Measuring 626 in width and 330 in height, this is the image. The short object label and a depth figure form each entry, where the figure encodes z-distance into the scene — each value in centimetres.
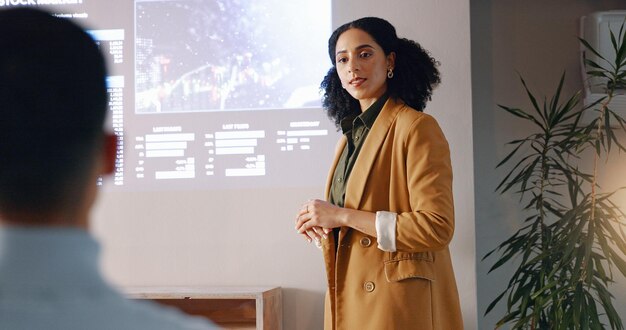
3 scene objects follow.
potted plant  272
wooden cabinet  282
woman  183
